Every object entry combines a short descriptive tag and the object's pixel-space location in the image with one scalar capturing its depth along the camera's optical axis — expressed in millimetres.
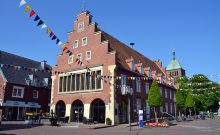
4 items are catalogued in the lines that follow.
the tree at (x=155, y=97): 30938
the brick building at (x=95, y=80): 31141
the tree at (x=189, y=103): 48891
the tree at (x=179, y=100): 43500
